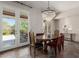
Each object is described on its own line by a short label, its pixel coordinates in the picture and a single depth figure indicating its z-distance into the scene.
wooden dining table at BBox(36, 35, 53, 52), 2.56
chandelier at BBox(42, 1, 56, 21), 2.78
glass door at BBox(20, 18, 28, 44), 3.72
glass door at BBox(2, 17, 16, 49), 3.01
